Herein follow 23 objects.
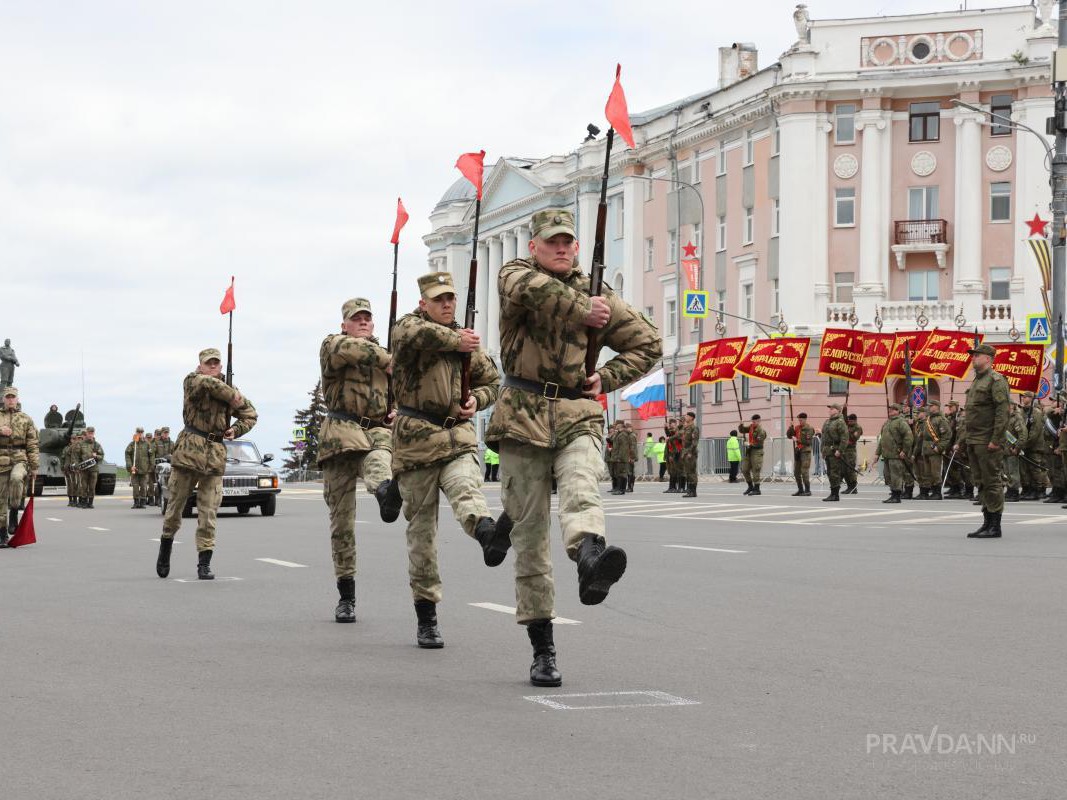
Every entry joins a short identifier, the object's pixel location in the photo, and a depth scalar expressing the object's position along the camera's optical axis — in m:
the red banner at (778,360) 38.47
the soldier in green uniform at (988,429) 16.69
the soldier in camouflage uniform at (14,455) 18.23
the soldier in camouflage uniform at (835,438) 32.12
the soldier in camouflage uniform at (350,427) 9.61
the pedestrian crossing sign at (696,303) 49.47
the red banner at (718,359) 42.53
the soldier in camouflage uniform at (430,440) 8.18
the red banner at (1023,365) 29.83
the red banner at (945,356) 35.00
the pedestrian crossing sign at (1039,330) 32.31
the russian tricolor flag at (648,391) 55.16
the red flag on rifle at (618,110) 7.81
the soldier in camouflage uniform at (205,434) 12.55
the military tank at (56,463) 42.41
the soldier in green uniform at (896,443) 30.47
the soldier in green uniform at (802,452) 31.62
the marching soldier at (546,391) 6.70
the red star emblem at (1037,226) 36.72
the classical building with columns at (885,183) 53.06
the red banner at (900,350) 37.91
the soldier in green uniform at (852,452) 32.91
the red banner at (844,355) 37.44
